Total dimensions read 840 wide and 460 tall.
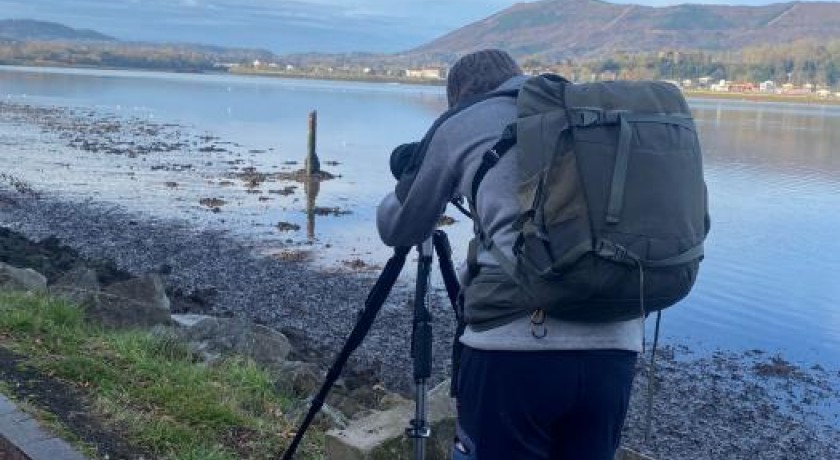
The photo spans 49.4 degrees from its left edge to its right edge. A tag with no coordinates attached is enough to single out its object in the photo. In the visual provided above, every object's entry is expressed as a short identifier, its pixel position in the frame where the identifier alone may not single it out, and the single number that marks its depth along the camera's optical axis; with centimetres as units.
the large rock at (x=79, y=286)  726
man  246
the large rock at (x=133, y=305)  713
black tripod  307
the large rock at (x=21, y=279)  823
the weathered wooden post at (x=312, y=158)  2933
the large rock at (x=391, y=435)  375
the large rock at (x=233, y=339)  757
